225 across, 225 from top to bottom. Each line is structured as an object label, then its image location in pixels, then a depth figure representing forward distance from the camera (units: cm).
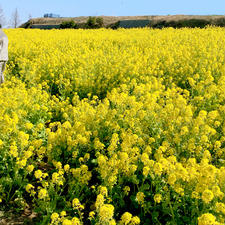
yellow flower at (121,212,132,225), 238
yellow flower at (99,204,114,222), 231
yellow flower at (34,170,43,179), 301
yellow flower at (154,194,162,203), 276
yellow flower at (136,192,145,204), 291
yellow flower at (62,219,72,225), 231
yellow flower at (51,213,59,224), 244
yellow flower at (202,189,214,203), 235
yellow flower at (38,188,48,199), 281
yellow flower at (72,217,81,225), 238
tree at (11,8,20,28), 7561
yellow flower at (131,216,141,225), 245
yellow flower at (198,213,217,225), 211
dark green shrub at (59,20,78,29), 3797
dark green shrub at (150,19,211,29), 3193
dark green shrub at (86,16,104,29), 3823
